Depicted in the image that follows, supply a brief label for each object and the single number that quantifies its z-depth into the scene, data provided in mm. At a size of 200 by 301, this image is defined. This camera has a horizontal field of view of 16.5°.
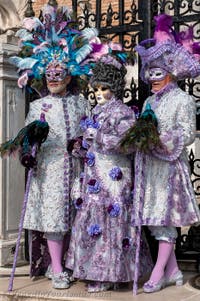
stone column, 6852
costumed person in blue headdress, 5812
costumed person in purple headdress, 5418
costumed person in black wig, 5465
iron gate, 6582
